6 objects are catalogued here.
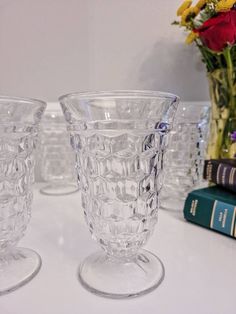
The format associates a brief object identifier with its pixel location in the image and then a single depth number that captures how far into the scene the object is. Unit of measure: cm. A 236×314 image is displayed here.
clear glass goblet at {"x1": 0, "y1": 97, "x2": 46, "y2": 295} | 35
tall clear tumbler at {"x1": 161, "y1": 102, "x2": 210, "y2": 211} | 66
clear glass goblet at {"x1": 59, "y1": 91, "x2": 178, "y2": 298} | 34
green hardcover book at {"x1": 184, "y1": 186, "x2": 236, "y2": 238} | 49
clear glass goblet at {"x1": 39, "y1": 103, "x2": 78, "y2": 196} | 78
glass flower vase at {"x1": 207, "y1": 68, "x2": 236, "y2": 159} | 68
